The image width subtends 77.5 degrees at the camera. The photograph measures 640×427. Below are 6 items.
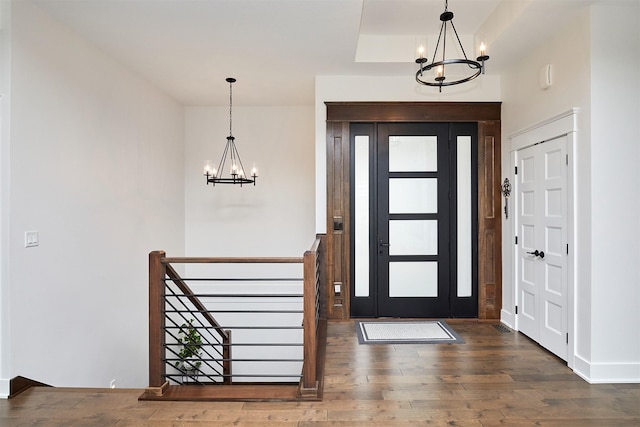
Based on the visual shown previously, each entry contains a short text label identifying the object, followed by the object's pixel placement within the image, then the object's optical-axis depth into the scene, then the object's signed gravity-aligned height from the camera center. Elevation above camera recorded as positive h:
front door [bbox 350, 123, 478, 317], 4.73 -0.14
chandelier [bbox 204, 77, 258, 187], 6.08 +0.82
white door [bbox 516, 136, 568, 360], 3.45 -0.34
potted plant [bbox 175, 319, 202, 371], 5.09 -1.90
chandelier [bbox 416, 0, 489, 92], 2.71 +1.03
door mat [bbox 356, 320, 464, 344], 3.96 -1.31
